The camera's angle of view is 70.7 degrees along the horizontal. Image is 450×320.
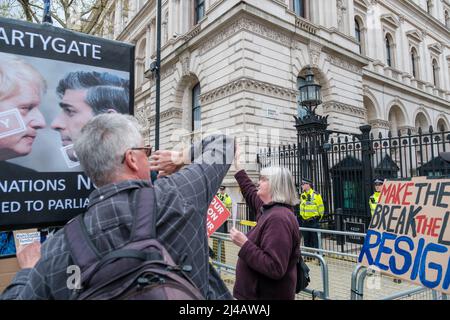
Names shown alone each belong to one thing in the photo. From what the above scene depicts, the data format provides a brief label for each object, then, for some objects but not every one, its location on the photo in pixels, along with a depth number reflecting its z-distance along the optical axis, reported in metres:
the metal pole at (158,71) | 9.61
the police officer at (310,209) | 8.64
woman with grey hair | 2.27
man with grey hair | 1.13
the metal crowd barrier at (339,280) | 2.51
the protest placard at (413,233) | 2.28
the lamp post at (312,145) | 9.88
